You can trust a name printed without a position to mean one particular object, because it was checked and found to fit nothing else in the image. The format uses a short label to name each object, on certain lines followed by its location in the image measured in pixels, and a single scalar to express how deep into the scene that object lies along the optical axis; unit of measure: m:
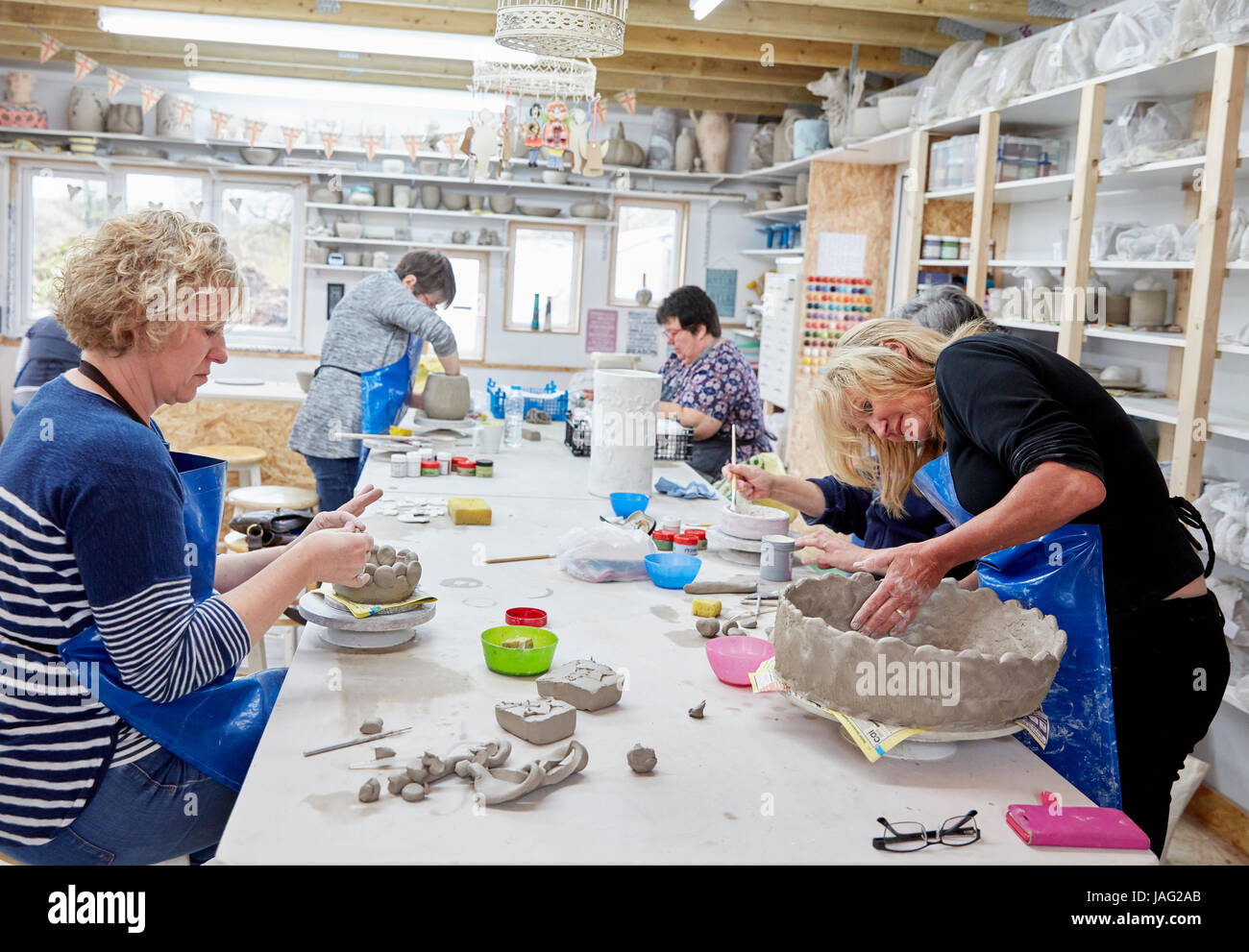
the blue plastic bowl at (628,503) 3.21
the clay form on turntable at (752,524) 2.91
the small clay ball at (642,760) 1.54
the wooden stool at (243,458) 6.21
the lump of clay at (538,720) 1.62
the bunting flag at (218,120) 8.25
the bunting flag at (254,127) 8.39
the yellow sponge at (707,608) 2.31
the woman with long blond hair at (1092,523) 1.74
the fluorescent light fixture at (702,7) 4.94
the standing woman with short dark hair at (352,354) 4.68
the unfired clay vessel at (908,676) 1.55
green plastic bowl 1.88
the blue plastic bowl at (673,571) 2.53
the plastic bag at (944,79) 5.51
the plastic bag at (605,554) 2.57
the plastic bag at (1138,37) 3.77
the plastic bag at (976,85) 5.02
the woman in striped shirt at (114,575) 1.50
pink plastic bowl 1.91
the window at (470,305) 9.25
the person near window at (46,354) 4.87
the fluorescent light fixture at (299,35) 5.83
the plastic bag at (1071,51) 4.22
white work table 1.34
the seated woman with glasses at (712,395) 4.88
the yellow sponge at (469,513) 3.07
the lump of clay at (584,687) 1.76
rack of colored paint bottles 7.12
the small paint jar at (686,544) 2.89
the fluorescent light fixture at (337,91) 7.59
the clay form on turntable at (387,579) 2.01
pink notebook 1.41
